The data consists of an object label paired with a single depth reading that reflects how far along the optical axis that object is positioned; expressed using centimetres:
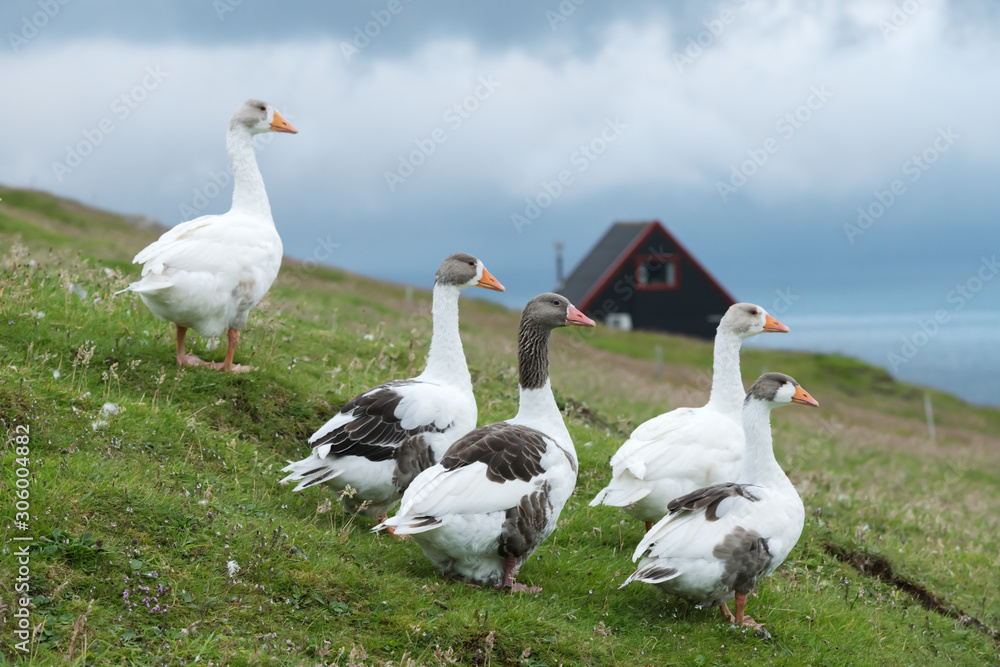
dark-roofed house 5472
